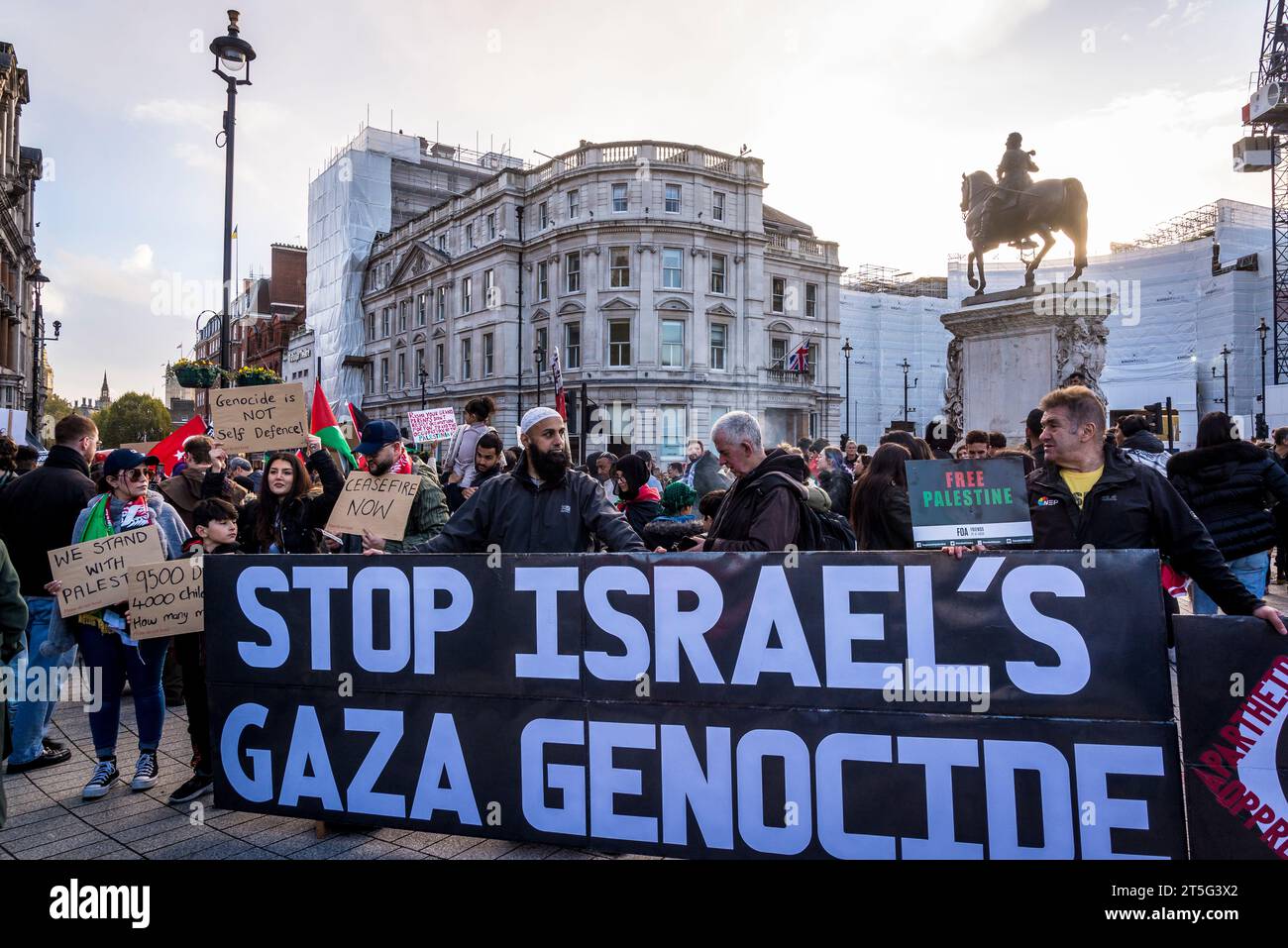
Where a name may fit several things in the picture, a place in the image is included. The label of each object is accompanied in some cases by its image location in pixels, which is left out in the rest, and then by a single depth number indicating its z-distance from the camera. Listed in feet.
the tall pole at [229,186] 35.94
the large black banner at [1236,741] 9.62
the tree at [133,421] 278.05
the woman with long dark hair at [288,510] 18.40
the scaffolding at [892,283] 189.37
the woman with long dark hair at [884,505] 17.03
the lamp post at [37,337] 132.57
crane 151.02
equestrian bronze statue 43.06
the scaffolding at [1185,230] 184.55
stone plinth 40.52
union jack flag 136.36
